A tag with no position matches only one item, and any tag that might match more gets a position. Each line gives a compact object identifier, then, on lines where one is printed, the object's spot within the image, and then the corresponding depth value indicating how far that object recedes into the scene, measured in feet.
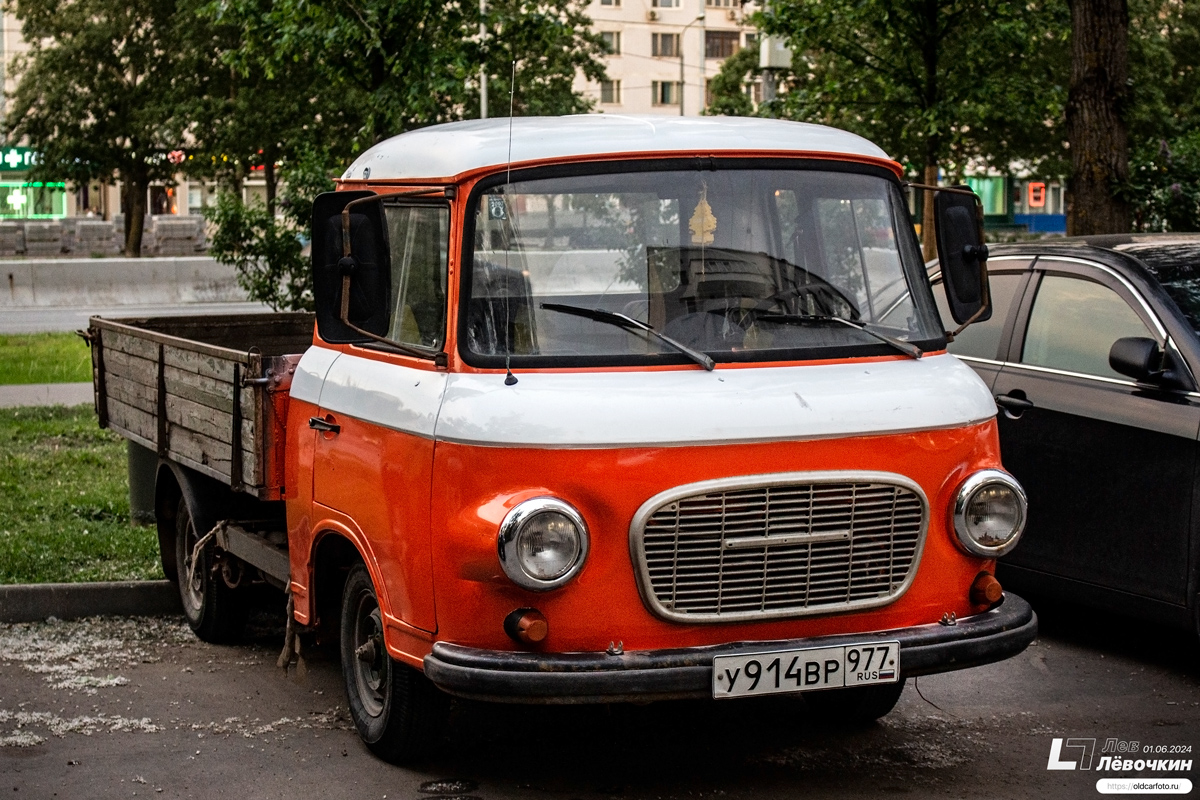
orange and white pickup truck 15.67
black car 21.29
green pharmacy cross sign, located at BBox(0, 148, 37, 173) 249.84
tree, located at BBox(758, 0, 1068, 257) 52.13
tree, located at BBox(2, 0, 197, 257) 152.66
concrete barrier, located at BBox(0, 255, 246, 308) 92.12
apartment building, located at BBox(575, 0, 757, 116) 290.76
